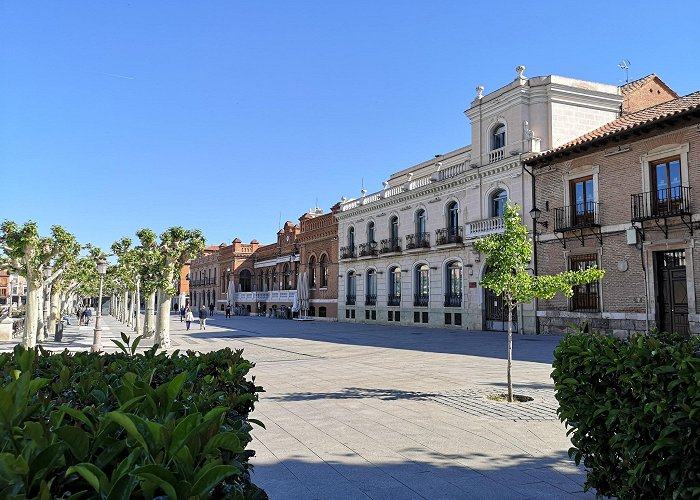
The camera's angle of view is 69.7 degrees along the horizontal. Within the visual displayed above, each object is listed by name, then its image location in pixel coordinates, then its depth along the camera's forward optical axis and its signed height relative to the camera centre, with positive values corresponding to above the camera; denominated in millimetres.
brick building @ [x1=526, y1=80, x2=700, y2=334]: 18000 +2884
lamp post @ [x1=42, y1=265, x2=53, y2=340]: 18041 -273
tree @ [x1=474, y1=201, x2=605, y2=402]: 8953 +354
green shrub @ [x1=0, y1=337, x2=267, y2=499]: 1257 -460
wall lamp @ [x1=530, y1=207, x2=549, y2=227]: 22877 +3495
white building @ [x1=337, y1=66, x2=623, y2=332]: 24672 +4898
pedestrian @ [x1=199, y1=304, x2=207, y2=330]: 30969 -1703
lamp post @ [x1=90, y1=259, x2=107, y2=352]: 15727 -1074
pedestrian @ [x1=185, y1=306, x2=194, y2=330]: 29627 -1568
